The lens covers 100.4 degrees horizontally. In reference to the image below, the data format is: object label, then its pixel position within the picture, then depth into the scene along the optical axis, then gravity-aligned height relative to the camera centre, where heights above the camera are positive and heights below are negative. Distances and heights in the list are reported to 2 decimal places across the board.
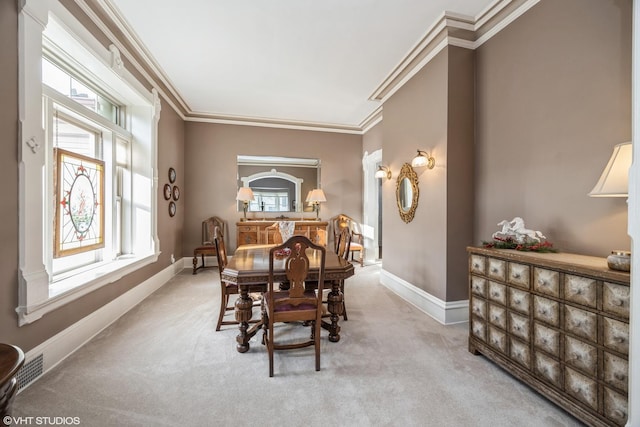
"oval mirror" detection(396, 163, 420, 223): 3.34 +0.27
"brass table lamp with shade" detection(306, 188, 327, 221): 5.57 +0.34
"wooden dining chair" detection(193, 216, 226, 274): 5.26 -0.31
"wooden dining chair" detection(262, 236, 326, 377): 1.89 -0.64
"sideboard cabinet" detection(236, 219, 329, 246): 5.21 -0.39
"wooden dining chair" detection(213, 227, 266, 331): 2.54 -0.71
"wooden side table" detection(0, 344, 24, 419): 0.77 -0.47
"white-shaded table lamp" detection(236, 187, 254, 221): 5.22 +0.36
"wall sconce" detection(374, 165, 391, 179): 4.04 +0.62
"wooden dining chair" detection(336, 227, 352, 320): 2.82 -0.38
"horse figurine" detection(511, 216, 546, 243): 1.96 -0.16
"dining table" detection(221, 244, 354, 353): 2.12 -0.54
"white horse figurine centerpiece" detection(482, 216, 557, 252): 1.92 -0.21
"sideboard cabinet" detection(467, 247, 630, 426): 1.31 -0.67
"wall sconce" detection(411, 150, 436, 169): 3.04 +0.60
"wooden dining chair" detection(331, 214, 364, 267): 5.86 -0.30
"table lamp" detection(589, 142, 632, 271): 1.38 +0.19
